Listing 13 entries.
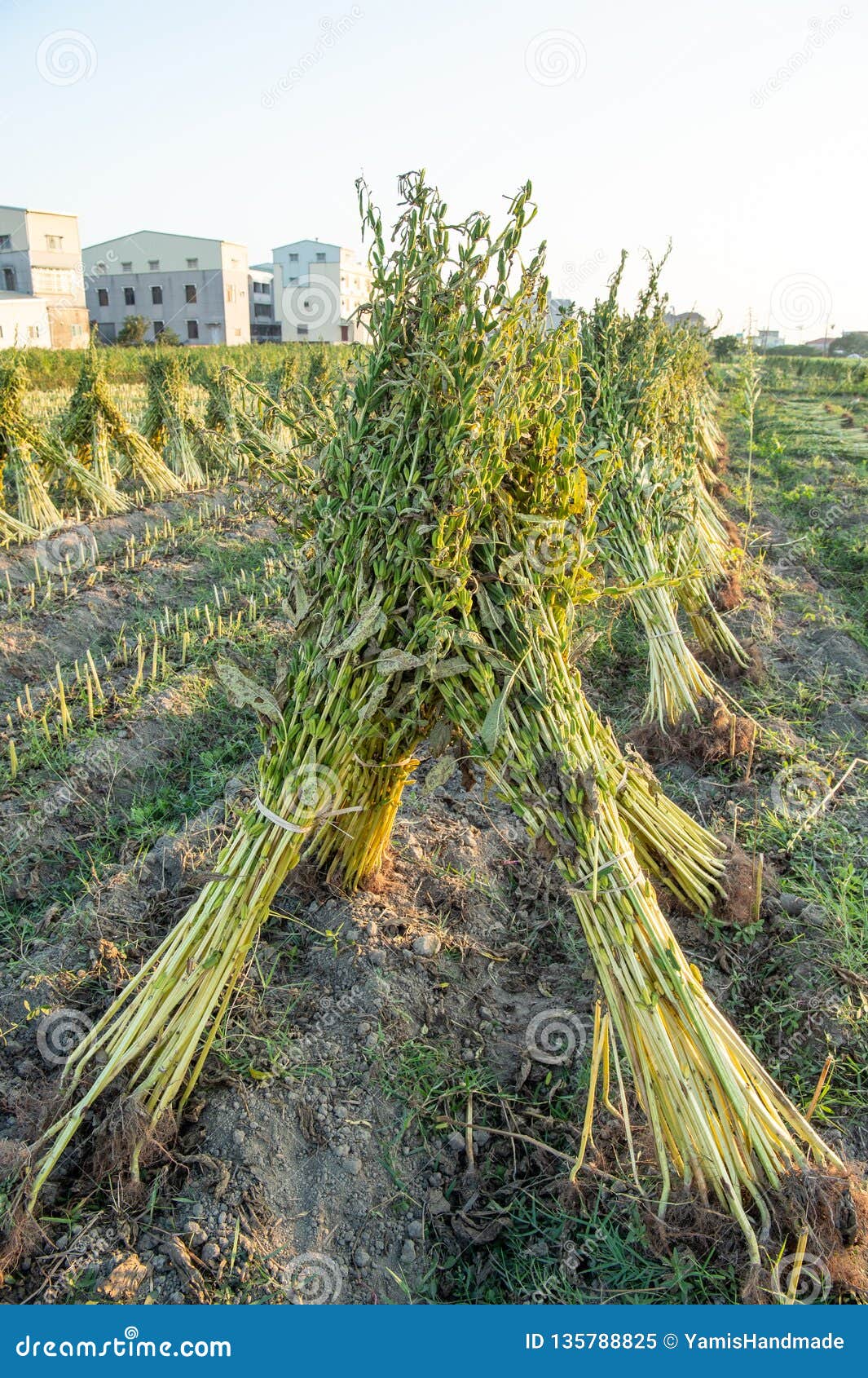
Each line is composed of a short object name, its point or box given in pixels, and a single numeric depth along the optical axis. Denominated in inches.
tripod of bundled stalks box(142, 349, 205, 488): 469.1
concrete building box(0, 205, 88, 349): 1568.7
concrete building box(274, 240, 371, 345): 2142.0
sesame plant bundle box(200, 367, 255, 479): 484.1
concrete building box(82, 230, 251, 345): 1910.7
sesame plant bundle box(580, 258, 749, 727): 186.5
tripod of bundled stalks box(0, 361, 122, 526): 338.3
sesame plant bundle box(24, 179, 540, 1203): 85.2
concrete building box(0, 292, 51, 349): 1304.1
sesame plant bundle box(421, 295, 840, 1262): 79.7
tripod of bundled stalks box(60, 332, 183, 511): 397.4
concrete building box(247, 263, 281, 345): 2292.1
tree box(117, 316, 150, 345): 1643.7
